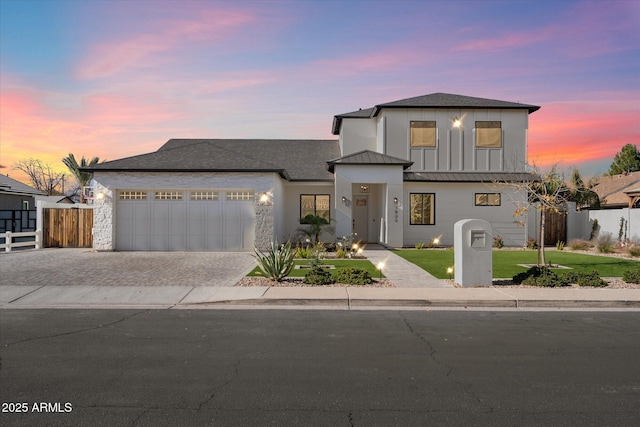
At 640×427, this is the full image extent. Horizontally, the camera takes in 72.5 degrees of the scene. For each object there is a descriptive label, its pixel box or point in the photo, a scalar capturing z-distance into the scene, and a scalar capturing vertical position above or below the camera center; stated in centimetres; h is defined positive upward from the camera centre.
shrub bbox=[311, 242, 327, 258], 1775 -141
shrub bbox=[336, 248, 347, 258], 1755 -149
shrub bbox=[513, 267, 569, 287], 1102 -152
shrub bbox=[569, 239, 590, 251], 2164 -129
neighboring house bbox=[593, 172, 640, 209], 3756 +290
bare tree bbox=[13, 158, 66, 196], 6222 +556
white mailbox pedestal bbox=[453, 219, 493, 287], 1105 -90
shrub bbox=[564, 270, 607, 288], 1104 -152
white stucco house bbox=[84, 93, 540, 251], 1931 +161
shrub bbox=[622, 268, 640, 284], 1138 -148
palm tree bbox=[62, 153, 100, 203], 4234 +488
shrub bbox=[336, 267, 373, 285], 1125 -157
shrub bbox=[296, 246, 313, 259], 1731 -149
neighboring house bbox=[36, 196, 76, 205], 3533 +130
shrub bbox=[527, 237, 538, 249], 2272 -129
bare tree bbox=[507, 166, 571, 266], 1354 +59
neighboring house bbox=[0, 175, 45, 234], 2811 +54
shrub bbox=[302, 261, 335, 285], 1118 -158
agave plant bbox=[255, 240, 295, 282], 1162 -133
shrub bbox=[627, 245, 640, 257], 1844 -129
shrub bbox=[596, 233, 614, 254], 2010 -111
